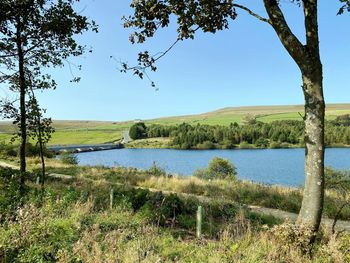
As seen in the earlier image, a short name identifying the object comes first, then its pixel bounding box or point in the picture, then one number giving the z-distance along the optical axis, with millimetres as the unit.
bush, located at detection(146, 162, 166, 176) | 25303
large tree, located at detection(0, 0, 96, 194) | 11172
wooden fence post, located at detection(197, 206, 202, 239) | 6610
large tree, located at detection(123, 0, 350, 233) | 5512
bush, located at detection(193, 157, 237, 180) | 38994
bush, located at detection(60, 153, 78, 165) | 38266
